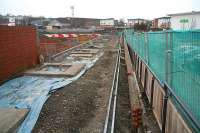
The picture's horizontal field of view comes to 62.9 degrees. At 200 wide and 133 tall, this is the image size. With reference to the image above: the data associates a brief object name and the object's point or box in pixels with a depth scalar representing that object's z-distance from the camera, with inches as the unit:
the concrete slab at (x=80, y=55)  472.2
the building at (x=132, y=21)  2520.0
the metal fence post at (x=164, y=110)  126.7
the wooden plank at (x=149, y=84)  186.3
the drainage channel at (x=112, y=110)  146.1
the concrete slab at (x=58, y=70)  281.1
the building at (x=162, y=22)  1789.0
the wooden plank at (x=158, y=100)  141.8
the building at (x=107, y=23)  2320.9
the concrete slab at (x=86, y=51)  522.5
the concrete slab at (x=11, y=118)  139.1
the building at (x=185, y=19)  1225.5
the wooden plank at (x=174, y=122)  97.4
